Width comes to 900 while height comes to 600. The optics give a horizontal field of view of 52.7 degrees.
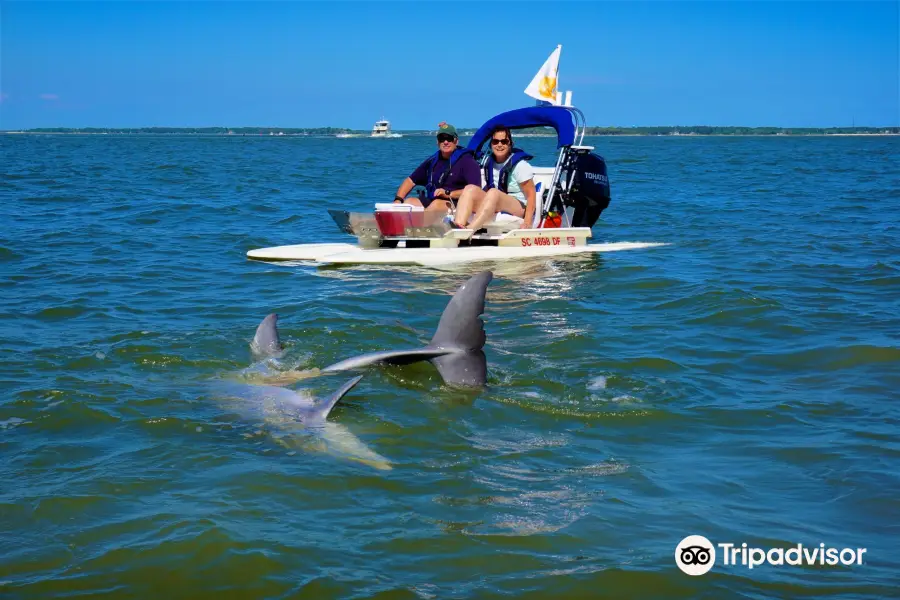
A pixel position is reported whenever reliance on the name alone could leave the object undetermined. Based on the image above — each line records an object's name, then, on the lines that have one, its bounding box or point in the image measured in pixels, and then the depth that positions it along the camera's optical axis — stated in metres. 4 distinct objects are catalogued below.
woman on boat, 12.27
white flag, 13.96
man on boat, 12.46
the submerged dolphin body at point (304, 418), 5.25
